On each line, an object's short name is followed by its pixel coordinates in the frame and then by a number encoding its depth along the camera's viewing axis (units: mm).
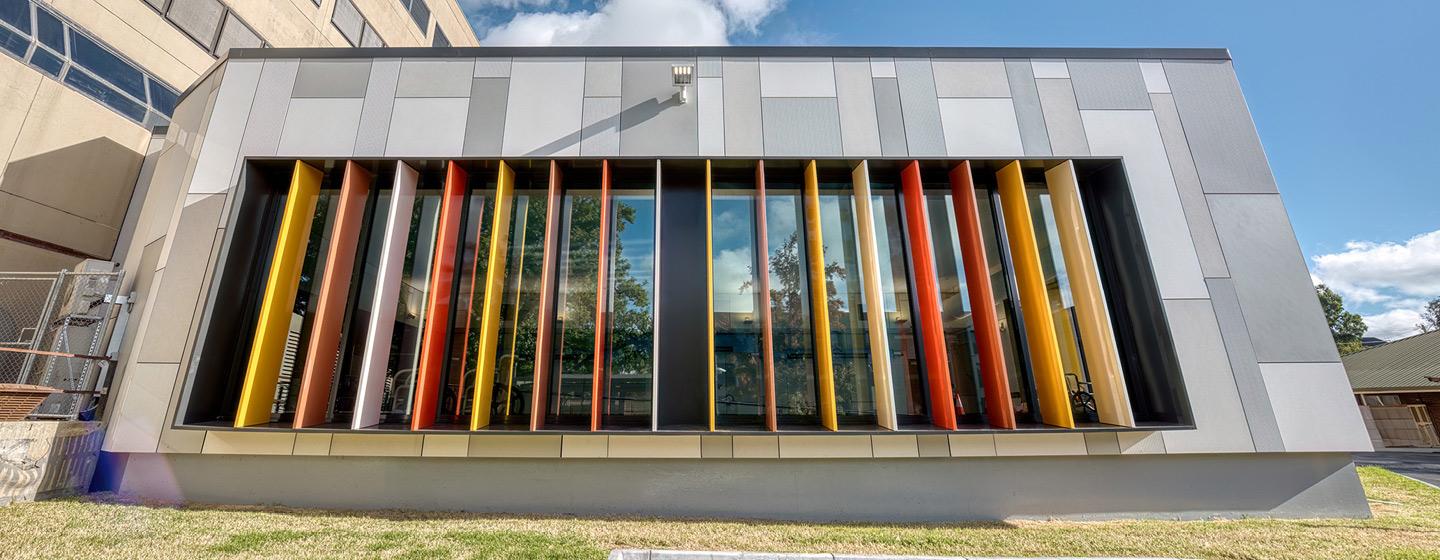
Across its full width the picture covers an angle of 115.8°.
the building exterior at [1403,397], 14094
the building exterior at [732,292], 4152
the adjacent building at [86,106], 6586
